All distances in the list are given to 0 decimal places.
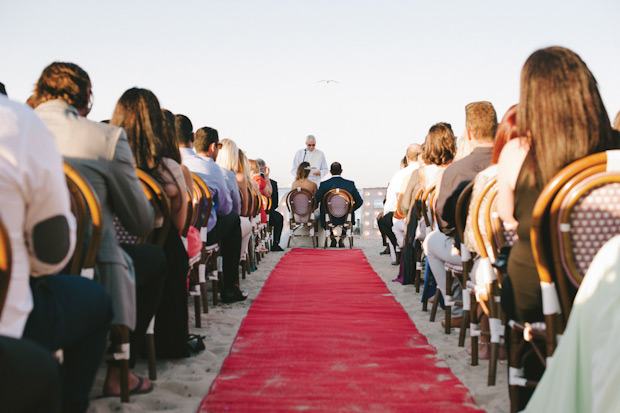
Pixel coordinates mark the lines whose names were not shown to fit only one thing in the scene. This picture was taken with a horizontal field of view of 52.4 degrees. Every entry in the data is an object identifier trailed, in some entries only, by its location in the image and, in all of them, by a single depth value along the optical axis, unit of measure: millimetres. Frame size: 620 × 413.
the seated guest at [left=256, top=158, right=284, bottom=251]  11142
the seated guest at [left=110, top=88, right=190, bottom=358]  3014
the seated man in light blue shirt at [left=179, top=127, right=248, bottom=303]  4848
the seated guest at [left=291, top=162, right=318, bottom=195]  11562
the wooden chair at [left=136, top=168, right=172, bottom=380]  2896
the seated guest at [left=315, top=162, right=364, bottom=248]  11328
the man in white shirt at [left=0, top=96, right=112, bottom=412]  1436
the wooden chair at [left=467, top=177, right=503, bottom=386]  2789
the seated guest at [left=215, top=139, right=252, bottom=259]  6332
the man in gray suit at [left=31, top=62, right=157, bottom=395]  2398
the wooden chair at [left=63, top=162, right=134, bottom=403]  2066
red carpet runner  2746
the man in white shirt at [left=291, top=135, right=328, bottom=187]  13752
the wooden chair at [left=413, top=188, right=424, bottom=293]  5188
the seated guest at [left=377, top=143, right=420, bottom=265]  7836
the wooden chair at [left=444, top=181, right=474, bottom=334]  3311
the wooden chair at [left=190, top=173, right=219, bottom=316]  4223
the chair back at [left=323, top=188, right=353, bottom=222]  11219
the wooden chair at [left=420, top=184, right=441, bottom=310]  4595
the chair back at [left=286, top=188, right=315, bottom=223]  11312
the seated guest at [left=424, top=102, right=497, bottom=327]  3725
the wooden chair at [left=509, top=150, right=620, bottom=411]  1892
